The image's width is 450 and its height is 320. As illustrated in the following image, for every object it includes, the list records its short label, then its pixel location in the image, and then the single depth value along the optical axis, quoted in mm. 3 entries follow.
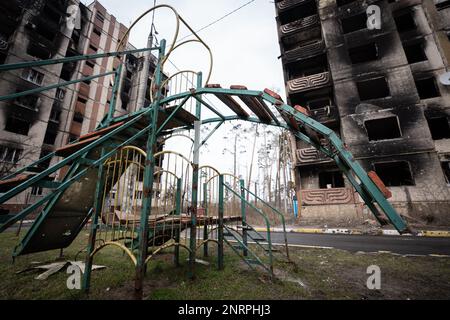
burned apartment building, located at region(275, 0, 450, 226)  12922
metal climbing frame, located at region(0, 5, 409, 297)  2932
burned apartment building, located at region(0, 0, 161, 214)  18625
